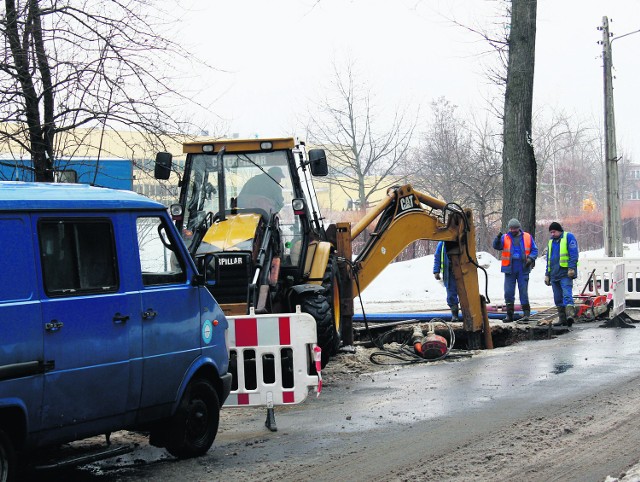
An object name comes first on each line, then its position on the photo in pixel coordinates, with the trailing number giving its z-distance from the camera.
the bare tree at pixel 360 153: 42.94
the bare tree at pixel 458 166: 45.44
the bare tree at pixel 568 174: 69.81
